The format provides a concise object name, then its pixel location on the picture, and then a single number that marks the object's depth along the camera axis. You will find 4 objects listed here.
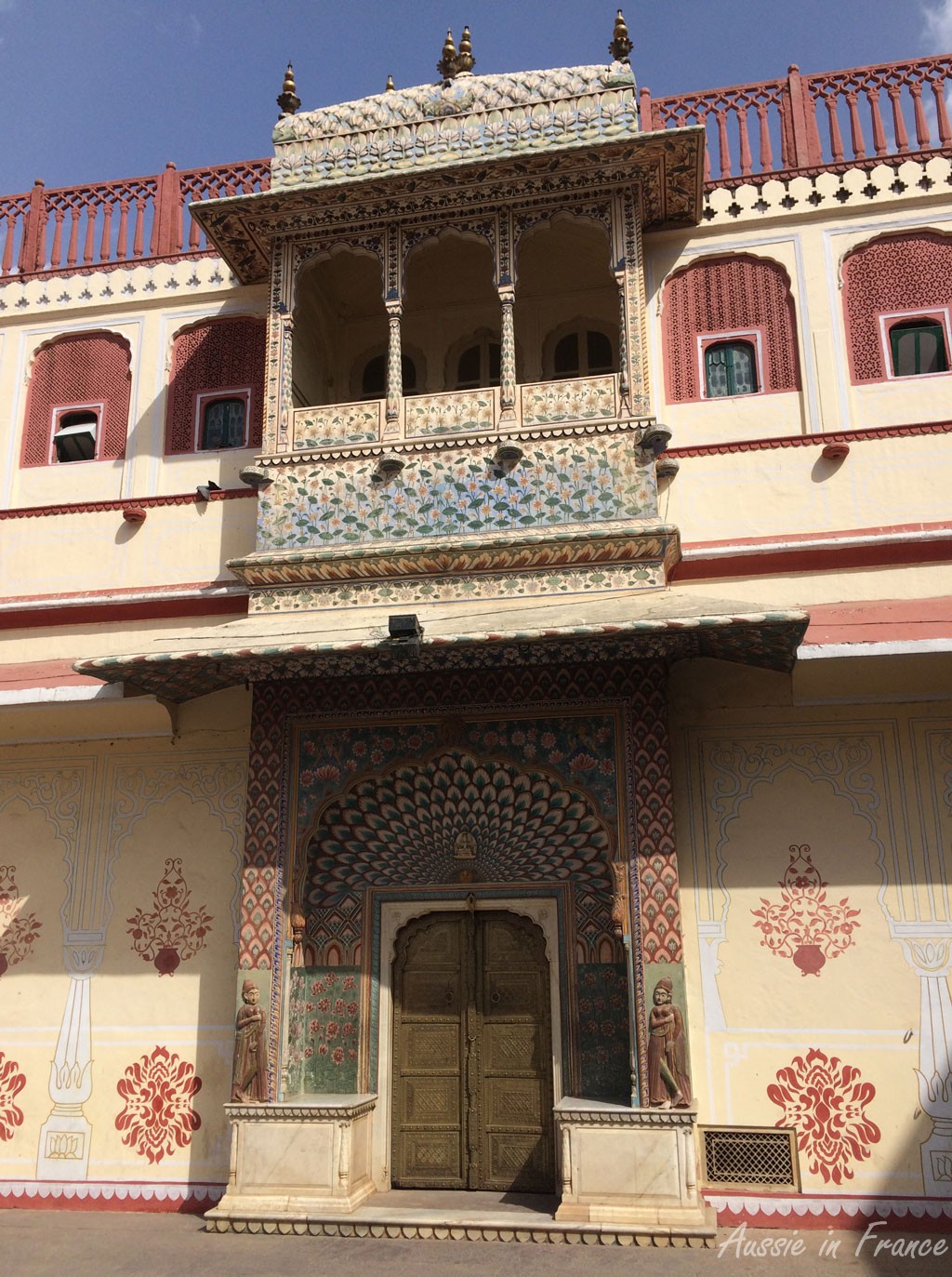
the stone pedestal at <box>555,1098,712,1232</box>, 6.78
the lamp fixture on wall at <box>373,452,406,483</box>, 8.34
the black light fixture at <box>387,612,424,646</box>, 7.14
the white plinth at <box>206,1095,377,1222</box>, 7.16
